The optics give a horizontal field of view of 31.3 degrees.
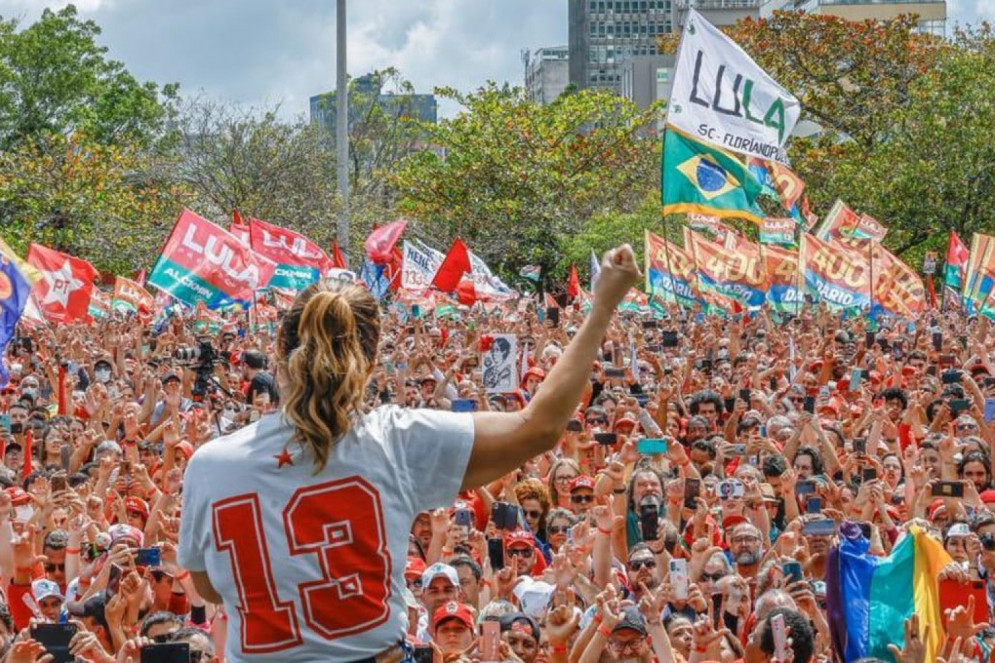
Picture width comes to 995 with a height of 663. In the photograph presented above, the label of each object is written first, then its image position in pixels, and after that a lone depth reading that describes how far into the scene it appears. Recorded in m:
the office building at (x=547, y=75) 162.38
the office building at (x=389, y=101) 63.28
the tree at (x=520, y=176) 45.38
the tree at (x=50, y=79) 52.50
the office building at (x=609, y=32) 159.00
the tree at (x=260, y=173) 39.38
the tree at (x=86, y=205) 37.56
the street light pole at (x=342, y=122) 35.59
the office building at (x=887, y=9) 73.62
